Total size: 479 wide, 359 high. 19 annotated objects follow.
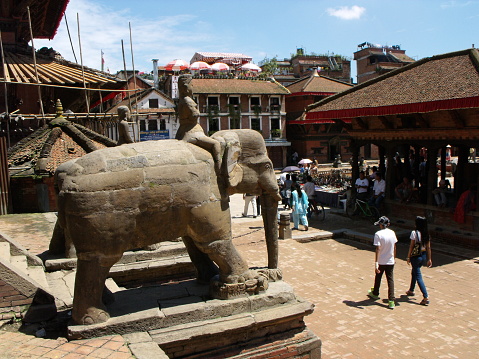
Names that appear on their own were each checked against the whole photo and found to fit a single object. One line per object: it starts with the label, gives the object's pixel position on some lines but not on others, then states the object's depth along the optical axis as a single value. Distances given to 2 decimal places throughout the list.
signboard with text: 34.25
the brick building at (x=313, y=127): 40.12
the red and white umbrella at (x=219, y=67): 46.18
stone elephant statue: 4.18
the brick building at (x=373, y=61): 47.58
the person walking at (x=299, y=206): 13.29
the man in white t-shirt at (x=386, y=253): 7.38
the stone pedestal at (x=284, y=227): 11.96
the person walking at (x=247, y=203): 15.65
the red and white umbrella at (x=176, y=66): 50.66
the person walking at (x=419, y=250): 7.63
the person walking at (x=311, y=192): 15.00
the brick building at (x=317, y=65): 54.91
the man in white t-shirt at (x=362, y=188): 14.99
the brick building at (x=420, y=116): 11.34
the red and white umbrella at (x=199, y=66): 45.41
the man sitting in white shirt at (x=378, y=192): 14.41
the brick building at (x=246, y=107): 37.25
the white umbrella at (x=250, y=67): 47.72
